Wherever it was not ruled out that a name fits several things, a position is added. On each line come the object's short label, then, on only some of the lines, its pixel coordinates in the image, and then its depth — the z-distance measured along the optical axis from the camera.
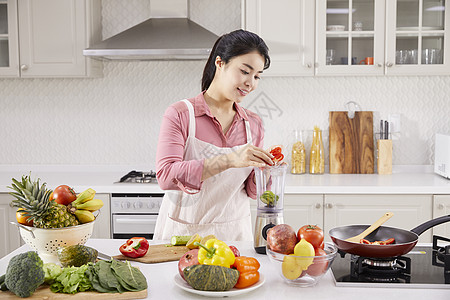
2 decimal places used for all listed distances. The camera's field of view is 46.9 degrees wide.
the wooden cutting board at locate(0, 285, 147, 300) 1.43
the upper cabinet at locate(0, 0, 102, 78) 3.43
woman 2.13
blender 1.80
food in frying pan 1.67
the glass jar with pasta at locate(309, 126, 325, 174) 3.72
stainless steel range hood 3.25
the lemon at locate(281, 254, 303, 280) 1.46
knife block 3.67
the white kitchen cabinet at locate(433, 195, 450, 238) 3.16
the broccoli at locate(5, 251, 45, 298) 1.41
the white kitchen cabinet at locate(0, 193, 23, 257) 3.28
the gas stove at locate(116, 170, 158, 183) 3.34
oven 3.21
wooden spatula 1.74
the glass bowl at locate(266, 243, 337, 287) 1.46
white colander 1.65
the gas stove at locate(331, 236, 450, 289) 1.53
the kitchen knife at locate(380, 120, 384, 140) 3.72
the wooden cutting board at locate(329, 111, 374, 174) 3.72
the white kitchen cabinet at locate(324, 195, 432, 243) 3.18
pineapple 1.61
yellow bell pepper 1.46
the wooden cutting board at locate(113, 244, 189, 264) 1.77
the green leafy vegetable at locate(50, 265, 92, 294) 1.46
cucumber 1.91
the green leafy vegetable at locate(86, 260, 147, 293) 1.47
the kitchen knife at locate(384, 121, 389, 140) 3.67
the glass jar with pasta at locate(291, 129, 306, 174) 3.71
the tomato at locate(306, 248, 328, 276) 1.45
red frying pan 1.58
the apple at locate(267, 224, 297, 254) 1.49
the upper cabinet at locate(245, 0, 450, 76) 3.38
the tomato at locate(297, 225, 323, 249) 1.49
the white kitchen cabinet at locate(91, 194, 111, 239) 3.23
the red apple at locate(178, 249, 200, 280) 1.50
